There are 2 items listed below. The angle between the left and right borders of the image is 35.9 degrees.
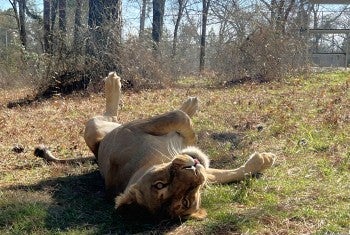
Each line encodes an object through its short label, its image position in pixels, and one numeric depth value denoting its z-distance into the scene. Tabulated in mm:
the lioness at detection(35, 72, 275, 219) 3139
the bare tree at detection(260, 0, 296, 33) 13543
